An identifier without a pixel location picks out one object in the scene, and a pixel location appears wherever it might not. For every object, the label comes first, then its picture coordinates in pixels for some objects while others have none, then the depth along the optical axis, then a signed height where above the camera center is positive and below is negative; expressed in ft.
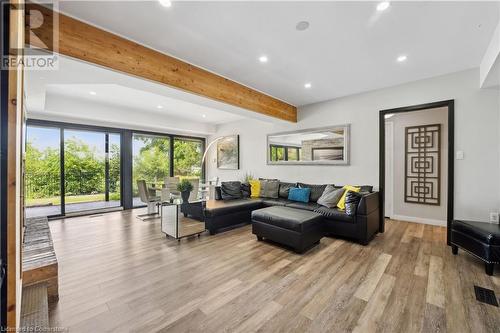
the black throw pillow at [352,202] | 11.17 -1.90
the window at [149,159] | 19.85 +0.70
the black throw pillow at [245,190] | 17.40 -1.96
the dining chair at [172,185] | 16.01 -1.53
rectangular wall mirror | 14.87 +1.60
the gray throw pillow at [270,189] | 16.79 -1.82
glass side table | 11.78 -3.15
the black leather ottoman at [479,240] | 7.73 -2.90
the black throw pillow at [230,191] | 16.26 -1.90
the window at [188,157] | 23.13 +1.08
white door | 16.15 -0.01
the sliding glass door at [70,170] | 15.17 -0.32
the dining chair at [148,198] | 16.87 -2.55
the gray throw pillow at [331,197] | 12.76 -1.90
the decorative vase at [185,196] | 12.26 -1.73
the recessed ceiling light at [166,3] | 6.13 +4.82
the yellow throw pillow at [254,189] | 17.62 -1.89
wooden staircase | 4.92 -3.44
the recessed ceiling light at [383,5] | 6.21 +4.82
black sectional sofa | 11.00 -2.77
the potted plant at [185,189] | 12.29 -1.32
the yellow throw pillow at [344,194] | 12.26 -1.63
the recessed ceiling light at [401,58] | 9.27 +4.88
